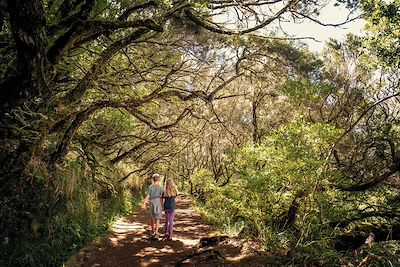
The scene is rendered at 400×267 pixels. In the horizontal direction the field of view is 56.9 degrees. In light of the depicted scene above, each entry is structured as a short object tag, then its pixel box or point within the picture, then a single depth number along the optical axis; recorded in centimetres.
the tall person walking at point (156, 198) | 983
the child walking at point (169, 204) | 972
